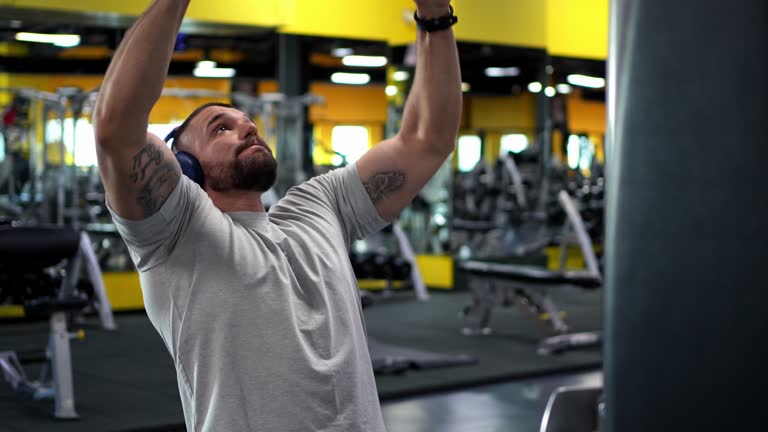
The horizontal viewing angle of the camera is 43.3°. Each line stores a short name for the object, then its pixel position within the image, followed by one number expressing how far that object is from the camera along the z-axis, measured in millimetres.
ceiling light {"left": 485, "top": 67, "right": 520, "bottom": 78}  9148
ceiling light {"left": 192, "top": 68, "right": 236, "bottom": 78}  7539
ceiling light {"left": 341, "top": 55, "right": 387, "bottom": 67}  8188
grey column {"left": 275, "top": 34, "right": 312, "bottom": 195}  7527
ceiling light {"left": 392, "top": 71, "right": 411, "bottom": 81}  8250
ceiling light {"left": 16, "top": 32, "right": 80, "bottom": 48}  6504
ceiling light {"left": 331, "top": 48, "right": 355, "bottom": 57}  8039
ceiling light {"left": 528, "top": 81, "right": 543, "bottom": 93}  9407
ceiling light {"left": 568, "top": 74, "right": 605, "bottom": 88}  9906
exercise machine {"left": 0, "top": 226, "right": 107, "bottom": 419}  3707
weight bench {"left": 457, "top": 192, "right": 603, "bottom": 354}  5383
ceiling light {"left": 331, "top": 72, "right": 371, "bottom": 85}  7949
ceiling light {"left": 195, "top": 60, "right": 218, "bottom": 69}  7460
